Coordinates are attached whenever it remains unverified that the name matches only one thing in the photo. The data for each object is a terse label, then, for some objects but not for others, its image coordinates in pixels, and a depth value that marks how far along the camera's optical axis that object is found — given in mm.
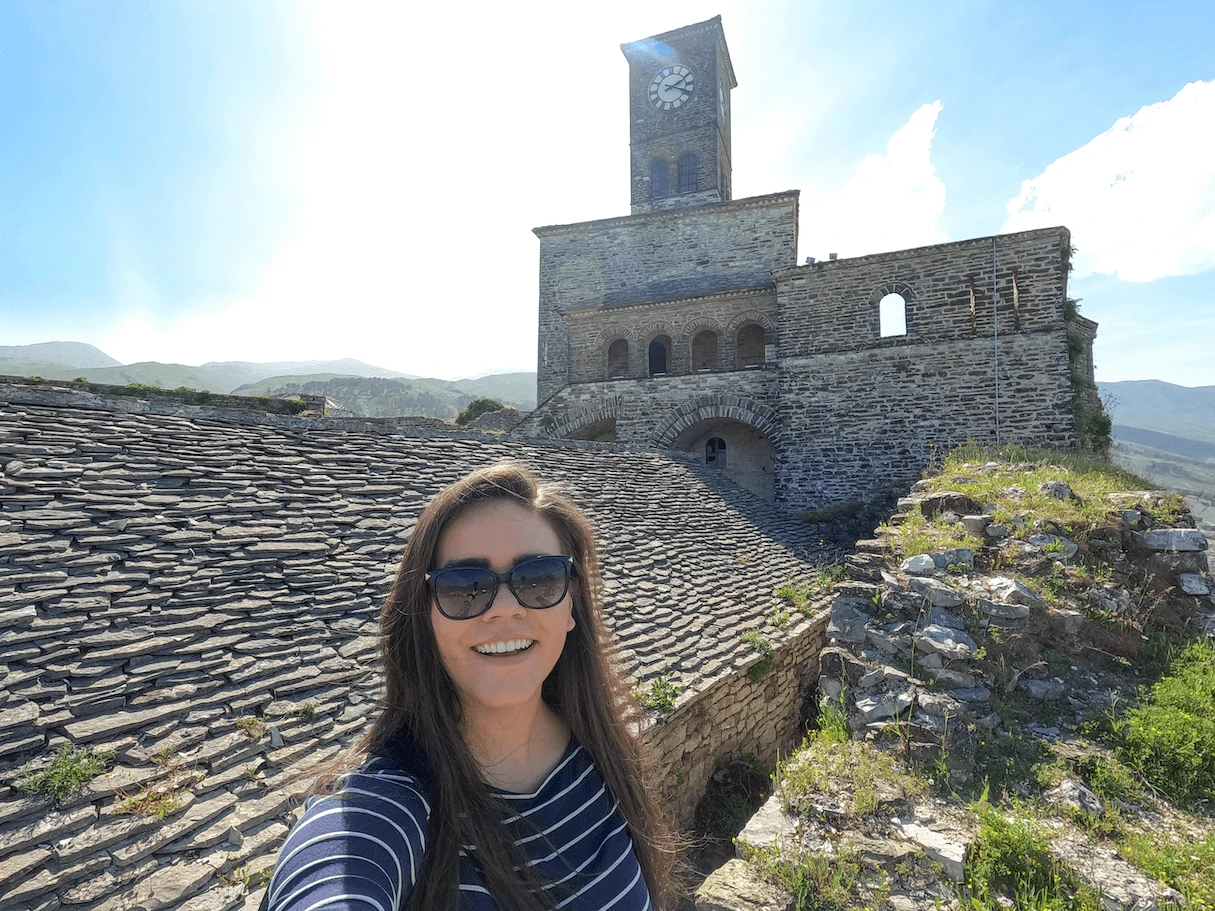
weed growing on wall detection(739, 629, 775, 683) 5796
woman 1238
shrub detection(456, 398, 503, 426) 24047
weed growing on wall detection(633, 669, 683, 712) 4422
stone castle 14312
